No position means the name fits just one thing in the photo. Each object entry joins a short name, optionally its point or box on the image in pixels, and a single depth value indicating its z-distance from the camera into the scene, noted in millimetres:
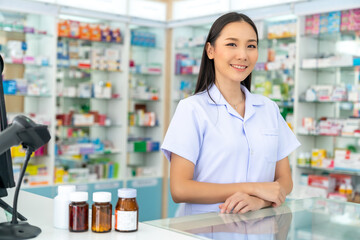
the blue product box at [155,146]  6973
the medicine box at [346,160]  5059
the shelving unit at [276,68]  5582
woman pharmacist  2117
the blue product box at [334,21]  5172
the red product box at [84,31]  6219
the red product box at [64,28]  5996
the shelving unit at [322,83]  5285
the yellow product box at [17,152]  5647
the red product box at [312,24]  5324
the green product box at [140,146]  6805
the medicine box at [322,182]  5281
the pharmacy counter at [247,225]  1574
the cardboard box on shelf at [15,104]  5883
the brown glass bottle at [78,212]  1583
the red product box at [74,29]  6125
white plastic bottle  1633
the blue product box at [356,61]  5062
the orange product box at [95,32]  6320
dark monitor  1748
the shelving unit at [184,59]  6734
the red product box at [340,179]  5246
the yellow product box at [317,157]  5329
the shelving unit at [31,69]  5676
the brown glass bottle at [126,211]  1580
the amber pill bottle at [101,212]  1575
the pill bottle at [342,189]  5188
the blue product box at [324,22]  5258
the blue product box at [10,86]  5590
